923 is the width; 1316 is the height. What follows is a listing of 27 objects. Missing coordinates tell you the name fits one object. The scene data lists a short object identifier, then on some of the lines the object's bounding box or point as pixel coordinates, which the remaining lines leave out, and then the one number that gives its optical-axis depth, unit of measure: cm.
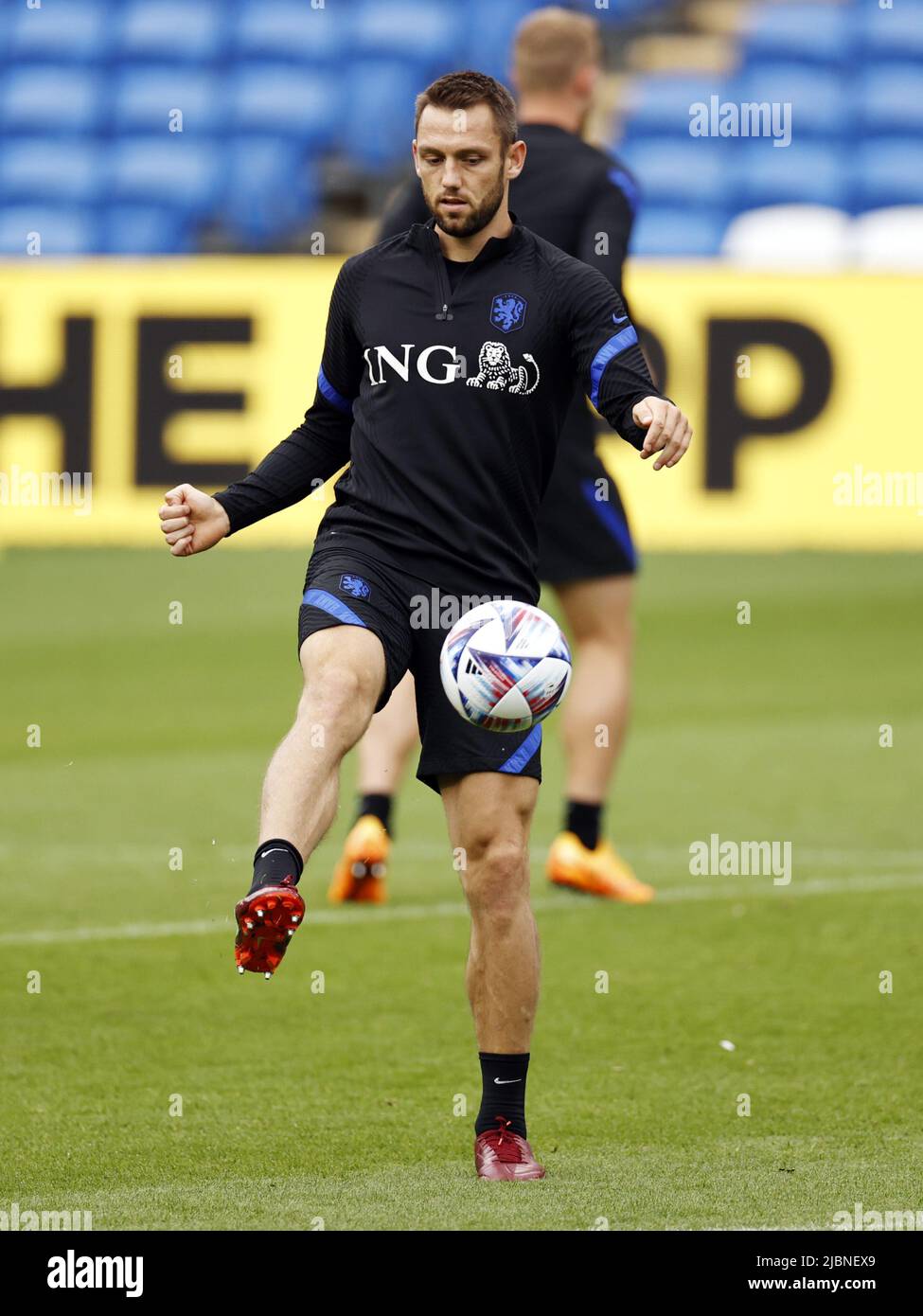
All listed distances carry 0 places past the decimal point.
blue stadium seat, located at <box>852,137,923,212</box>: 2042
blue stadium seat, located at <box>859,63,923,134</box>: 2102
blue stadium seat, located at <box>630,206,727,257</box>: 2009
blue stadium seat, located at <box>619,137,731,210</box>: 2053
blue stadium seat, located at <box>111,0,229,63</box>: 2166
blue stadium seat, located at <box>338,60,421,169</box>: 2036
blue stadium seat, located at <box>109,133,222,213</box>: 2058
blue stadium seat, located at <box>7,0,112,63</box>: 2173
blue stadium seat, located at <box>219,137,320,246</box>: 2033
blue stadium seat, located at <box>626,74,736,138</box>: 2120
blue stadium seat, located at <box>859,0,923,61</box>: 2141
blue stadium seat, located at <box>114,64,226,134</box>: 2125
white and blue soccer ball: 422
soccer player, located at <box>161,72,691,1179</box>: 432
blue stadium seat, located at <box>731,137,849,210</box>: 2033
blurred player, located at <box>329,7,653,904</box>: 721
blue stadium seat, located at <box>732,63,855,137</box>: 2108
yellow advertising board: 1586
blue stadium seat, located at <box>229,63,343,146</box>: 2089
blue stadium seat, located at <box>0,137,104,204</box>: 2077
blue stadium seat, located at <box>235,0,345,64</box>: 2141
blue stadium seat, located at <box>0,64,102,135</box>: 2134
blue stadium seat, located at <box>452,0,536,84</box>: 2097
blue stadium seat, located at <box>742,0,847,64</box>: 2142
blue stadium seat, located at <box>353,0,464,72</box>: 2117
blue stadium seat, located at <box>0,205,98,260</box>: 2030
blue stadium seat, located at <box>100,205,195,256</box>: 2044
